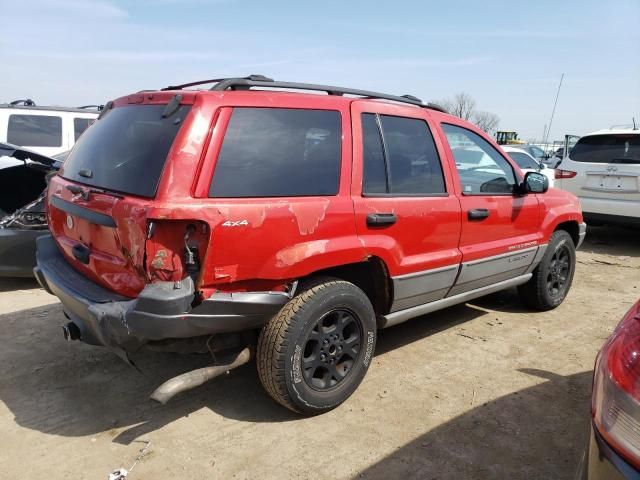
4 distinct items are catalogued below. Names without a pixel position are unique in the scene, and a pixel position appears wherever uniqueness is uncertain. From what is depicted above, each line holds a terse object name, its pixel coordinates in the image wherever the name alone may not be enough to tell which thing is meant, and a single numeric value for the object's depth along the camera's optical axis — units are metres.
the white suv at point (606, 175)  7.16
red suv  2.46
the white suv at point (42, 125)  8.34
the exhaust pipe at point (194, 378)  2.55
